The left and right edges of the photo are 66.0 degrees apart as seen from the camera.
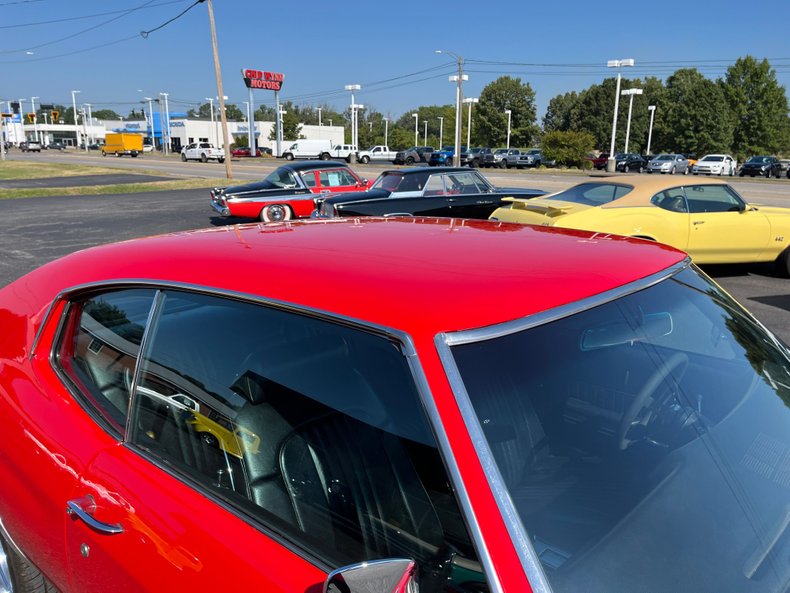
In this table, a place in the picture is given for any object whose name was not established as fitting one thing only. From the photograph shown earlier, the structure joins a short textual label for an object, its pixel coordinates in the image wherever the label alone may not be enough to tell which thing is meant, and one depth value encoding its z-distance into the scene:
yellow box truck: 70.54
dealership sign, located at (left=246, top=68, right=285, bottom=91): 80.00
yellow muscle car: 8.05
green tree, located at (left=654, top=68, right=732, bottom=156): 68.25
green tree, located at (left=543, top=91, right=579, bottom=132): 94.94
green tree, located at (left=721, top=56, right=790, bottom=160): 65.25
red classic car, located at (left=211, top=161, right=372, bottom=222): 14.51
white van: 60.59
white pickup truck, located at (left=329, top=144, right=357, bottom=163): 62.03
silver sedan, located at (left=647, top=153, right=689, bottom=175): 48.06
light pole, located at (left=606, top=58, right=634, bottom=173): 50.89
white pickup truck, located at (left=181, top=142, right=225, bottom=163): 59.00
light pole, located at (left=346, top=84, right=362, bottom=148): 79.06
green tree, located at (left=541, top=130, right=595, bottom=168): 57.56
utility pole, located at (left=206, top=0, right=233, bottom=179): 28.41
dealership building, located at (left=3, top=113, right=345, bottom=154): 96.31
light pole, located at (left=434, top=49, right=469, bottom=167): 45.16
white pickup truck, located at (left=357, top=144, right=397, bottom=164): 62.97
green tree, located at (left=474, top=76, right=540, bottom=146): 93.56
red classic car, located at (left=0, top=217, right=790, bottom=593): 1.17
